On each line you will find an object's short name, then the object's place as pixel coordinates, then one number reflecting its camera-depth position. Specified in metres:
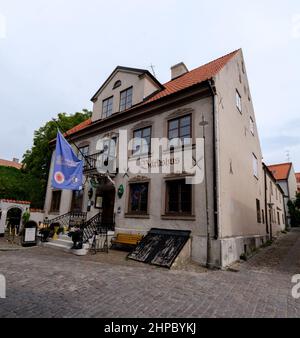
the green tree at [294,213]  34.03
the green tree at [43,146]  24.16
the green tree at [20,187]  20.72
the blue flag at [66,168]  10.88
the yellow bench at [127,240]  10.69
